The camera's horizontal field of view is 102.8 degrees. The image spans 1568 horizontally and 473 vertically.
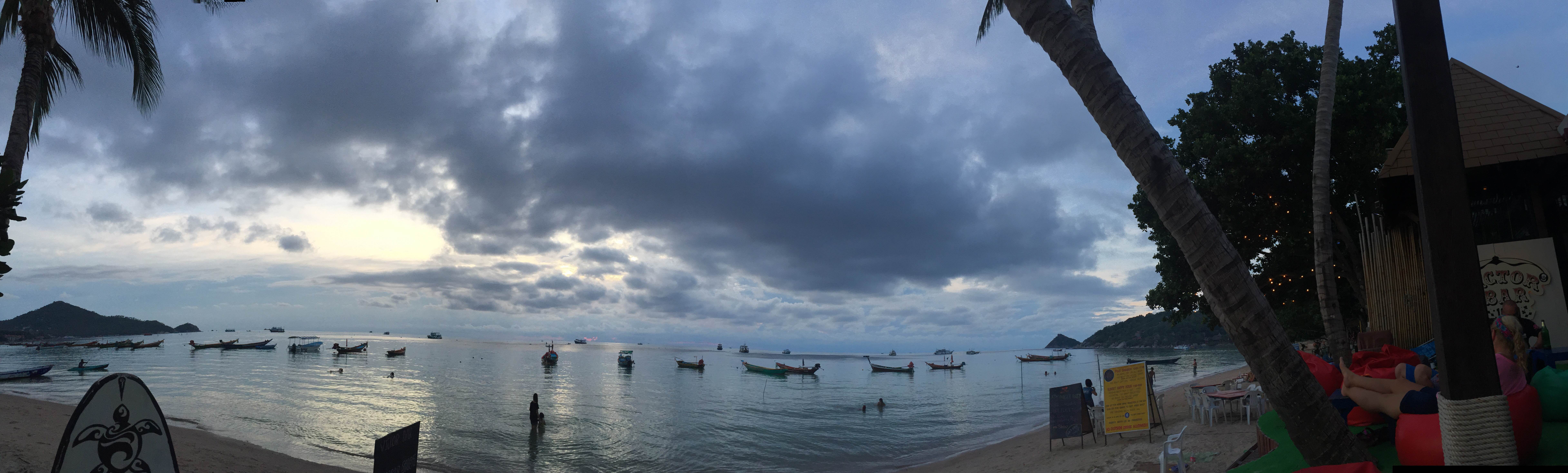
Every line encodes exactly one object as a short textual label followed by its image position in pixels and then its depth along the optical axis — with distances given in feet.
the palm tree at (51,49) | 28.48
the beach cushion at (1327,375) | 16.55
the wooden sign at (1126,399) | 37.70
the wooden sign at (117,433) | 12.75
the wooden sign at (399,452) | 26.16
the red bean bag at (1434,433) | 9.37
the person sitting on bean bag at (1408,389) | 10.59
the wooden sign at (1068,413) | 47.29
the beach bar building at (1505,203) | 28.71
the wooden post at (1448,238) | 6.56
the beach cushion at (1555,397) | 11.00
